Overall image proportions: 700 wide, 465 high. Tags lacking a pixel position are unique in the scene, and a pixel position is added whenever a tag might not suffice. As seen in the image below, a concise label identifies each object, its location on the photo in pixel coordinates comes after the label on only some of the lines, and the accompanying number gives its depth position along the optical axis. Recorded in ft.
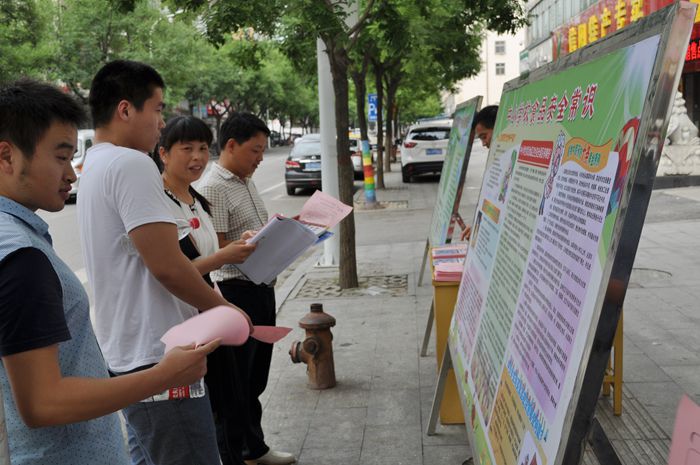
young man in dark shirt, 4.78
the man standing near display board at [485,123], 18.01
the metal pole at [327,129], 29.84
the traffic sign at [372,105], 84.43
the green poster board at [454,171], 19.61
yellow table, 14.25
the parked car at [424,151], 74.84
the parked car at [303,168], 67.87
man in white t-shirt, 7.45
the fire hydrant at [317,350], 16.60
